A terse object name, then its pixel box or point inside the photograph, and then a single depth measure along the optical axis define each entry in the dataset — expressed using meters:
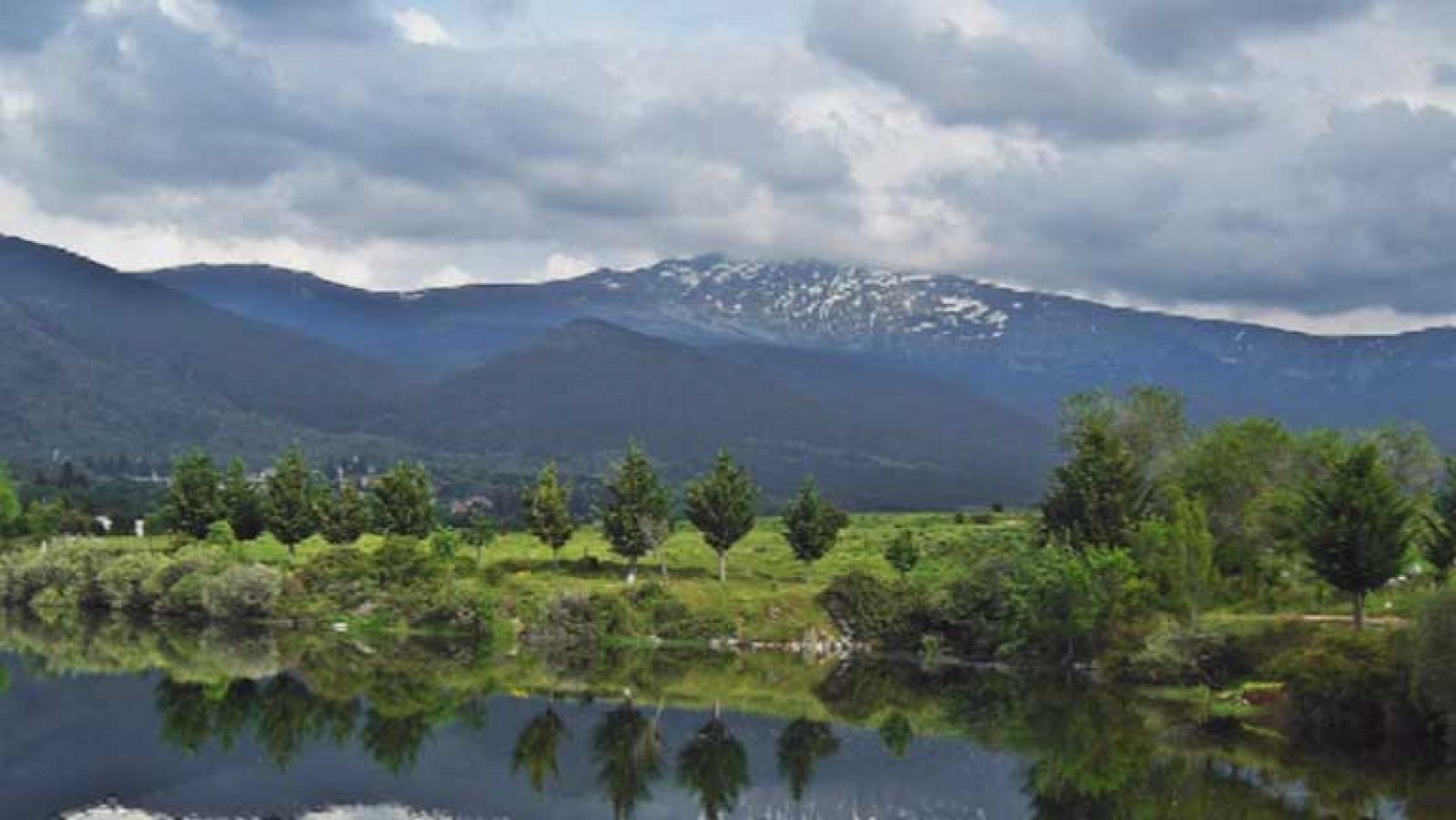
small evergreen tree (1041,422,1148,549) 96.38
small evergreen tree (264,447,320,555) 110.50
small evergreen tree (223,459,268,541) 114.94
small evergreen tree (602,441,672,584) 102.62
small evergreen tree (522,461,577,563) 104.62
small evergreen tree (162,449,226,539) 116.00
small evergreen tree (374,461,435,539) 111.31
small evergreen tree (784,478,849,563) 105.06
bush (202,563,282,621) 102.06
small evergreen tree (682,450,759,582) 103.69
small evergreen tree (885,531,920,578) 103.06
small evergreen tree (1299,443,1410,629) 70.12
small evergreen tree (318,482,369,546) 110.38
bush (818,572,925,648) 97.38
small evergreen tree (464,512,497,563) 110.62
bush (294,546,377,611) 102.56
